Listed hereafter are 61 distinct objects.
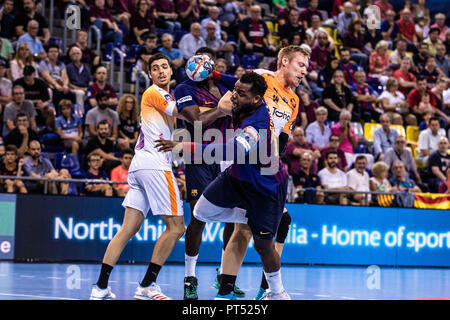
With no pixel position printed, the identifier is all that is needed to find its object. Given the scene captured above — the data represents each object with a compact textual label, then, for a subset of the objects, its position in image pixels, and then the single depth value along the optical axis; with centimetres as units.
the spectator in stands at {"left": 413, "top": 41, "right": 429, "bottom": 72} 2361
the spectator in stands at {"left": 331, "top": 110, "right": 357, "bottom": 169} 1786
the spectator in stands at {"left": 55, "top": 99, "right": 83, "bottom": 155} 1517
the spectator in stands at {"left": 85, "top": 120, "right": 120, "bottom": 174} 1478
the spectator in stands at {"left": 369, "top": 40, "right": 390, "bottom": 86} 2219
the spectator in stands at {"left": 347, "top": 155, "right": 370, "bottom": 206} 1602
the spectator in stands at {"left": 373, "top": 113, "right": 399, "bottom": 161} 1855
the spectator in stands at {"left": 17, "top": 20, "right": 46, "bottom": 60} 1647
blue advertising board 1343
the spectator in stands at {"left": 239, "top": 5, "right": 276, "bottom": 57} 2052
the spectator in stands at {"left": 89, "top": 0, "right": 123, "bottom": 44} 1819
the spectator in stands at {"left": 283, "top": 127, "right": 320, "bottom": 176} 1625
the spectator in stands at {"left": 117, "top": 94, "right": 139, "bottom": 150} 1581
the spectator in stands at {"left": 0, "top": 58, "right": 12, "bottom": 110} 1532
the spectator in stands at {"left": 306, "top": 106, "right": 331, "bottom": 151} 1781
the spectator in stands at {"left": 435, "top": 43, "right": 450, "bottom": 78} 2355
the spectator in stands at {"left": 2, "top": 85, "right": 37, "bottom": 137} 1481
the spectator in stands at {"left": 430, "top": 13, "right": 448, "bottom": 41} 2494
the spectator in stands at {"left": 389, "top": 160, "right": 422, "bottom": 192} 1698
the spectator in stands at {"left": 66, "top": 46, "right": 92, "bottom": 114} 1655
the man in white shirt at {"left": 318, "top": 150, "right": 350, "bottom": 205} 1604
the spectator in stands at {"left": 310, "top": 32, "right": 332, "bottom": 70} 2105
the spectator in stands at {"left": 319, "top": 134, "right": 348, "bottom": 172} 1672
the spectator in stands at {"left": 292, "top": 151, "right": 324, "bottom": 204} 1568
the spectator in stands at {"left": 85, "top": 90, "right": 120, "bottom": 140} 1552
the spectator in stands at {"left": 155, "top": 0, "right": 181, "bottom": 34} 1978
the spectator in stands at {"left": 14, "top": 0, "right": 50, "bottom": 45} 1692
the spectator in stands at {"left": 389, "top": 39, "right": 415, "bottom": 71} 2270
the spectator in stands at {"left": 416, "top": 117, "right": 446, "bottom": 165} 1939
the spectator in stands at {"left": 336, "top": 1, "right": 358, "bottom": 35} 2311
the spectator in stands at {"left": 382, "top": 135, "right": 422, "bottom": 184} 1809
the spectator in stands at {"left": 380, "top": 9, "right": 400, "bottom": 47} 2423
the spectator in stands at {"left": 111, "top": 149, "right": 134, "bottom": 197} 1423
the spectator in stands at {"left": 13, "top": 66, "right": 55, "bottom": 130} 1532
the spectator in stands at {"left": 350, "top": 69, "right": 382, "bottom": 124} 2046
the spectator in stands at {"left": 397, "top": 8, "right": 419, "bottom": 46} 2475
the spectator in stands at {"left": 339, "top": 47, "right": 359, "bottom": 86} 2073
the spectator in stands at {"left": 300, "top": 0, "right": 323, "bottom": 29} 2262
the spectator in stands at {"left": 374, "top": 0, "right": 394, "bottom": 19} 2486
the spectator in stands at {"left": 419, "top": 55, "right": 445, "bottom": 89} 2283
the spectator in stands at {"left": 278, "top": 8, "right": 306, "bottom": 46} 2110
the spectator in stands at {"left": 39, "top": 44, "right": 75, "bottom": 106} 1600
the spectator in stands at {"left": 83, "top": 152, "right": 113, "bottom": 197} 1402
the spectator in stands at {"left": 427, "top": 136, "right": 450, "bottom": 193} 1816
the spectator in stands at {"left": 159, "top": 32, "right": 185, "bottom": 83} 1756
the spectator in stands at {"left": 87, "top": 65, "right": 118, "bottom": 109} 1634
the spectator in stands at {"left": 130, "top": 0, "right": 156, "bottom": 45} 1872
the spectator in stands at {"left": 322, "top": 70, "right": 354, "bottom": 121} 1922
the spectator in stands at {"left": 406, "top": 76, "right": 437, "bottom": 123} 2111
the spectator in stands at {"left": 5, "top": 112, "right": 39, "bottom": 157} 1422
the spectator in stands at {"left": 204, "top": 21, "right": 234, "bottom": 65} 1920
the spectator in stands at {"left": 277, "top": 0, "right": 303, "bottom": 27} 2200
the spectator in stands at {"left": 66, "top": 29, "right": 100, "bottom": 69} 1695
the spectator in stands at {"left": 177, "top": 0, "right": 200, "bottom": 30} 2015
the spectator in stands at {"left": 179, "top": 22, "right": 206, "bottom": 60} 1872
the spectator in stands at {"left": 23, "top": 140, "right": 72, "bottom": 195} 1379
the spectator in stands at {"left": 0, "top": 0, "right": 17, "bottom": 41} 1697
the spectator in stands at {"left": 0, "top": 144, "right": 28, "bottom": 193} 1356
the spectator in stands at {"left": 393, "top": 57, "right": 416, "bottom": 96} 2183
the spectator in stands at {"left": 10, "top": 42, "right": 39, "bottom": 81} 1594
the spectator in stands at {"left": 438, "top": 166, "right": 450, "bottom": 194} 1725
